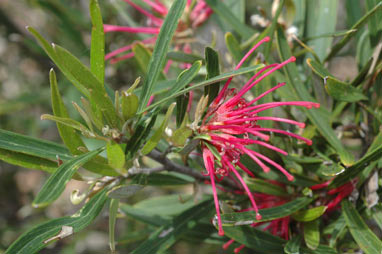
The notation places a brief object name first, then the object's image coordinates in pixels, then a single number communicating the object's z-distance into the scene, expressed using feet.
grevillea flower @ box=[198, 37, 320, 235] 1.01
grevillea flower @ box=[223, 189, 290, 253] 1.18
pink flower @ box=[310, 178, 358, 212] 1.14
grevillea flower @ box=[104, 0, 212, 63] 1.32
